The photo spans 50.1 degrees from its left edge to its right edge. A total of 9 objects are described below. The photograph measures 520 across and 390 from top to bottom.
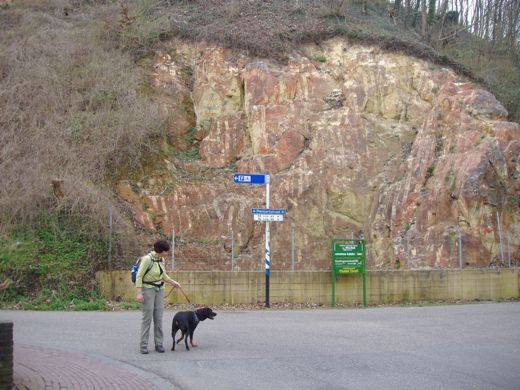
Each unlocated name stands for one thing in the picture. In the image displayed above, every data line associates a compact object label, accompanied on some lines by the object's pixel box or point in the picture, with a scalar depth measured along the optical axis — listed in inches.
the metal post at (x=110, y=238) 648.6
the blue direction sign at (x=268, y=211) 625.6
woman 346.0
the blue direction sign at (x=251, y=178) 622.8
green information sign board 643.5
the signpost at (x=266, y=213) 622.5
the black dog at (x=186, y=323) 358.3
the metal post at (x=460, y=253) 722.7
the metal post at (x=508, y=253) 744.3
